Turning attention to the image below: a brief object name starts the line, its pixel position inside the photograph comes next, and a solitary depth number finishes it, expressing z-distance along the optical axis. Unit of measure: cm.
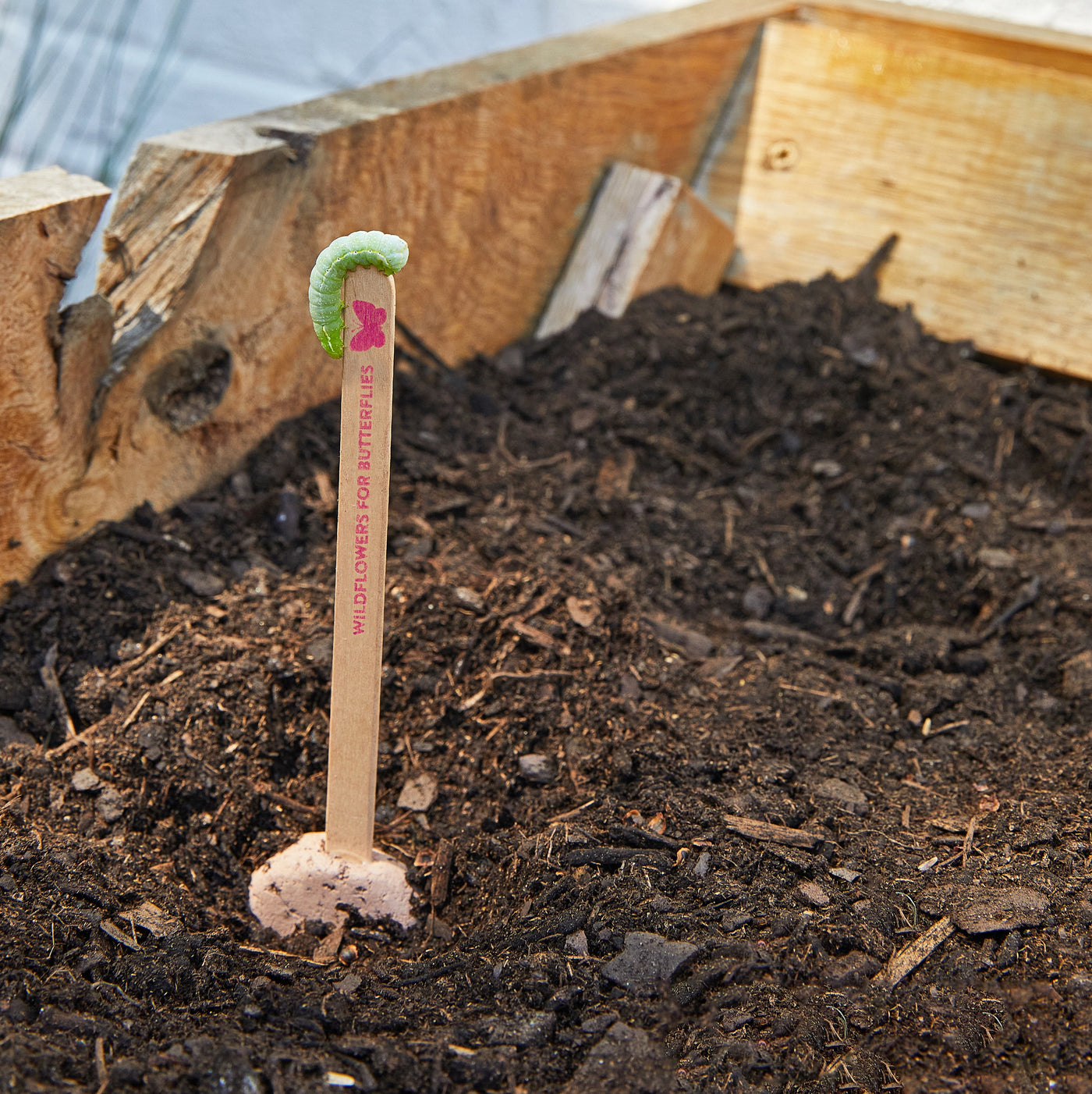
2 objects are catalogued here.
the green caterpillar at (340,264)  31
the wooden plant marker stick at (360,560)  31
